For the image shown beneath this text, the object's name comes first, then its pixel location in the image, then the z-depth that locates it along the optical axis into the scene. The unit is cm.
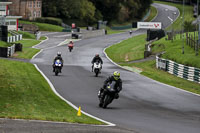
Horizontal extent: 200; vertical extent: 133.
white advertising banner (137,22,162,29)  9388
